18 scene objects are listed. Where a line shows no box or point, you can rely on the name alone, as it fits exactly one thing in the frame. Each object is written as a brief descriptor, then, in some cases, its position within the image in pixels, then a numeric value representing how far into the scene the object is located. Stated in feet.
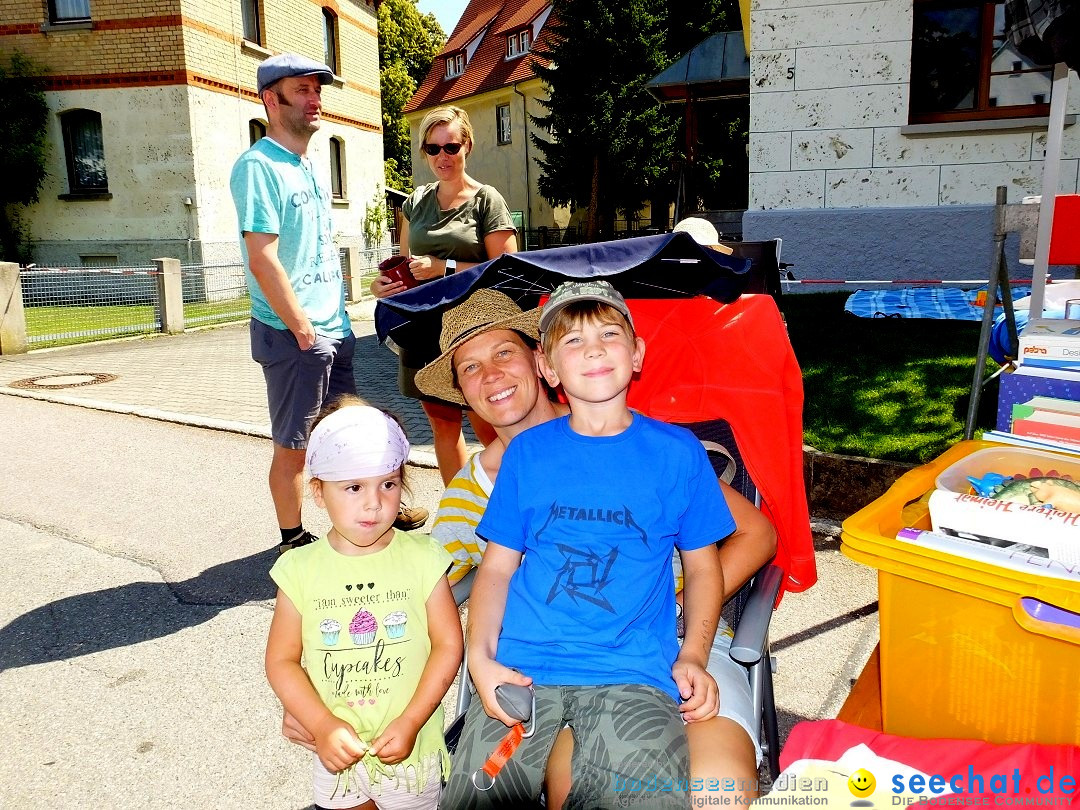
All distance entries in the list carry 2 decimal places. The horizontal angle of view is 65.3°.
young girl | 6.65
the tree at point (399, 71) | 130.21
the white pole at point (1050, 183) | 9.38
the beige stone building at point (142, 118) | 56.34
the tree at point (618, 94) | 76.69
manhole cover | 28.43
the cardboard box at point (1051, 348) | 7.89
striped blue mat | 26.21
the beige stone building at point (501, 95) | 112.06
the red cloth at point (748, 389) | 7.62
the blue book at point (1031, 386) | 7.81
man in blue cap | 12.03
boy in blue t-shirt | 5.85
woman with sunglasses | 13.05
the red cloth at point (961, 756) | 4.88
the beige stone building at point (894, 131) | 29.78
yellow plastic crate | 5.15
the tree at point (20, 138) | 57.26
